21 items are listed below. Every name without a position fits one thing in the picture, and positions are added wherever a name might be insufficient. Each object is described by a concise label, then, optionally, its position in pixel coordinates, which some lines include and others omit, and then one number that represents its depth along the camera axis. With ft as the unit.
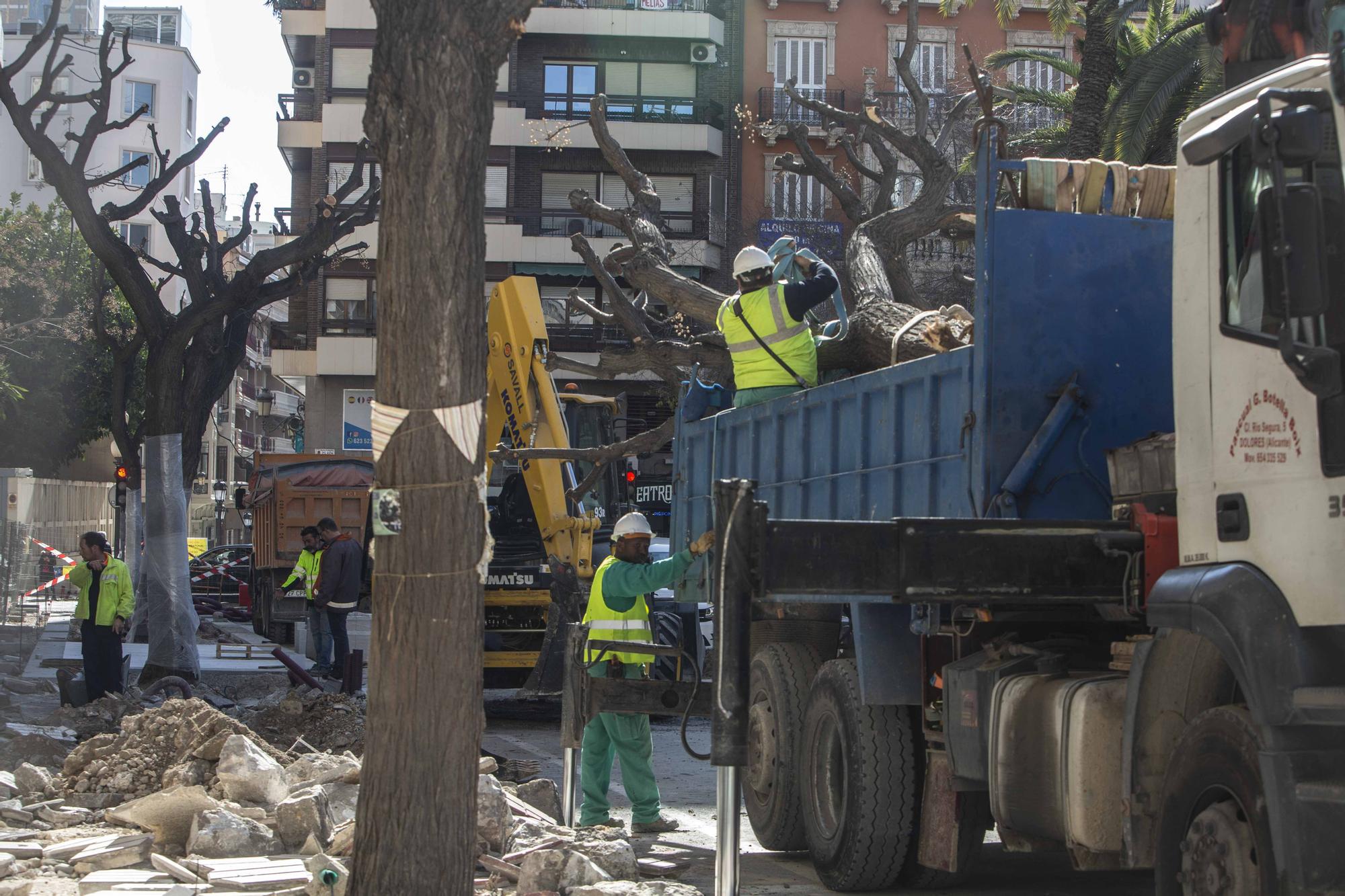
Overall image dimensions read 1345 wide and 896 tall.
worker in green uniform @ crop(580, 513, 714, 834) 52.80
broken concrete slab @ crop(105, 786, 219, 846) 44.98
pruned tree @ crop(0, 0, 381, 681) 94.24
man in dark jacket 103.72
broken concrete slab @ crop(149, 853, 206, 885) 39.87
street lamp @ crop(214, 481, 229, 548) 318.99
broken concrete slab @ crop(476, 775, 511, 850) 44.29
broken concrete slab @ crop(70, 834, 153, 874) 42.11
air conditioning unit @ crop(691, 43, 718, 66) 243.16
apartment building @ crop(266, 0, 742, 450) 235.07
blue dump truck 24.98
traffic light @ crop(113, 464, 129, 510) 163.13
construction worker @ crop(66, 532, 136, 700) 85.61
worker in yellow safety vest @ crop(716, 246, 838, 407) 53.54
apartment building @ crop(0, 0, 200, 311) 354.67
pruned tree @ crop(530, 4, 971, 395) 81.12
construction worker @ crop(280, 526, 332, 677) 107.57
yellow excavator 82.94
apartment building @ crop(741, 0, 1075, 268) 235.07
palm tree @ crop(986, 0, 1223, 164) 120.99
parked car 200.13
